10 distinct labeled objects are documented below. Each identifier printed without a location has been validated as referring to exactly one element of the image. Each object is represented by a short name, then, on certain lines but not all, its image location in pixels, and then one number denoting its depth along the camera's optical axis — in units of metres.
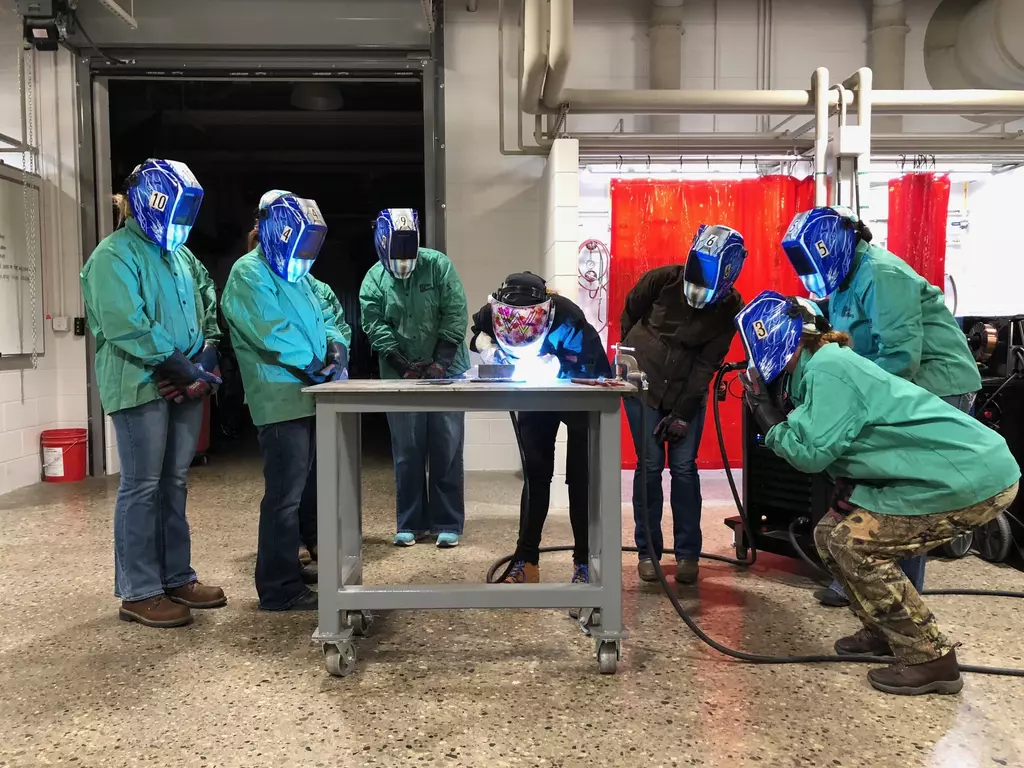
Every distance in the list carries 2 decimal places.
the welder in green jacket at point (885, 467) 1.75
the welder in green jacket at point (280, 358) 2.29
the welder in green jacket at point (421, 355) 3.14
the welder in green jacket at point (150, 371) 2.15
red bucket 4.49
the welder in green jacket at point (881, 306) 2.24
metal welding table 1.93
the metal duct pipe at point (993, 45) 3.88
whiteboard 4.19
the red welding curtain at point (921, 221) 4.30
